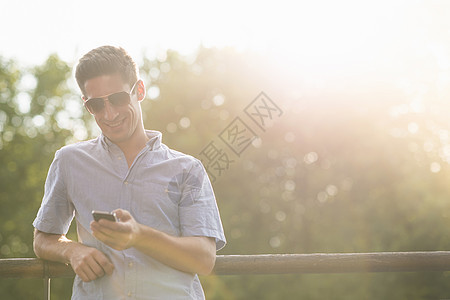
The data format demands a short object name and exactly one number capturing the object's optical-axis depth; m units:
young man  2.07
